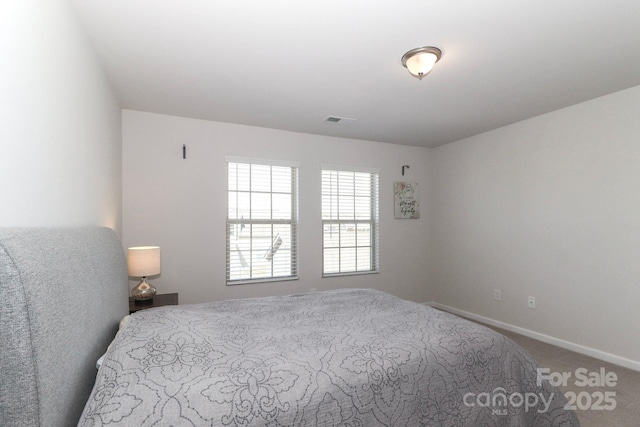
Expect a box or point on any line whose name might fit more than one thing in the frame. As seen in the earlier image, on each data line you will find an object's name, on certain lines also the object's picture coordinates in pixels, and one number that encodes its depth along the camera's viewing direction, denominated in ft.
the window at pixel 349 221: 14.64
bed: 3.33
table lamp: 9.34
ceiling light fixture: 7.21
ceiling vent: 12.06
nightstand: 9.37
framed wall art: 16.01
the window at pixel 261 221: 12.82
